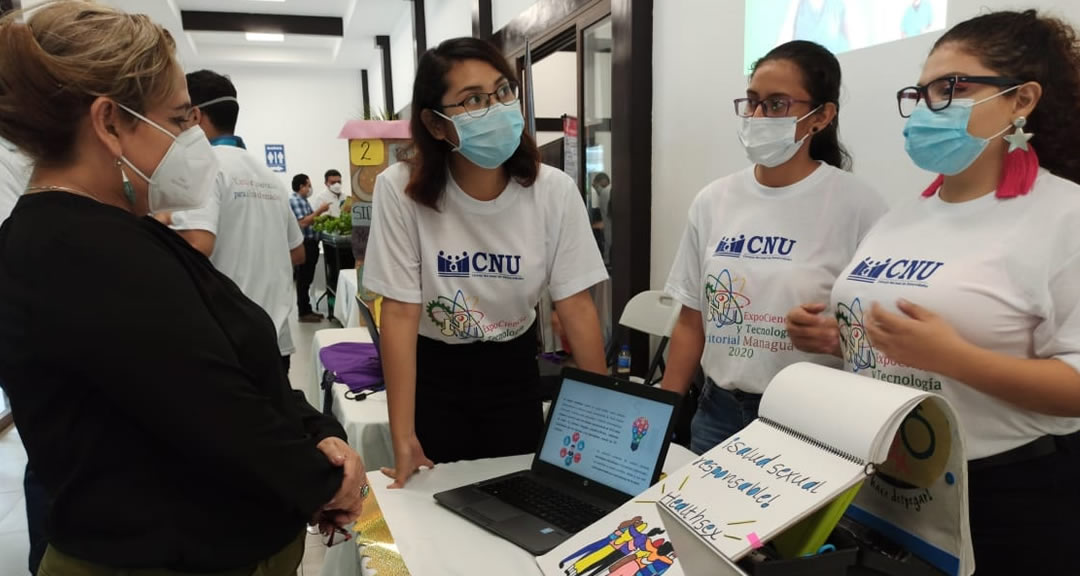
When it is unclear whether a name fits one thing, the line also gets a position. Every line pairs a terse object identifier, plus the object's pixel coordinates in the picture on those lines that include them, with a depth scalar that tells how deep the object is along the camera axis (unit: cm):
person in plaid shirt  700
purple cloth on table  242
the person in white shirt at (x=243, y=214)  222
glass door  347
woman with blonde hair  71
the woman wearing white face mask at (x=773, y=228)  129
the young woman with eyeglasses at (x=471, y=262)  138
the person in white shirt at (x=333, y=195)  828
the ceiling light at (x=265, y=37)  849
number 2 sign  334
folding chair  248
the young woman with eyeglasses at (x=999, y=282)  90
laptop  105
